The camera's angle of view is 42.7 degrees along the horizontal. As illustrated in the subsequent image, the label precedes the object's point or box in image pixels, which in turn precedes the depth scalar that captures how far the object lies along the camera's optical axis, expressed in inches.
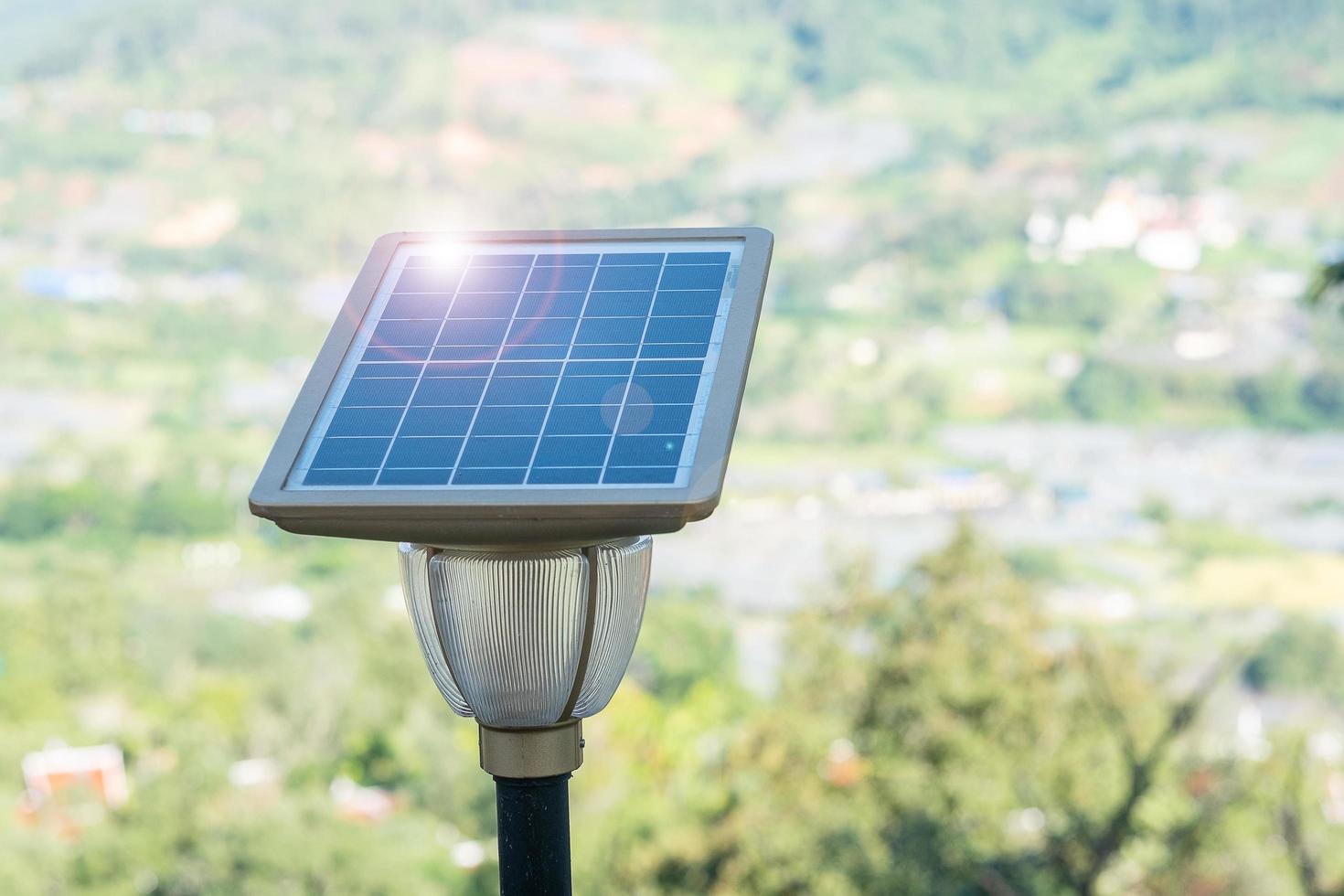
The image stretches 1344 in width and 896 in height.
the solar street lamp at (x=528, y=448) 81.0
